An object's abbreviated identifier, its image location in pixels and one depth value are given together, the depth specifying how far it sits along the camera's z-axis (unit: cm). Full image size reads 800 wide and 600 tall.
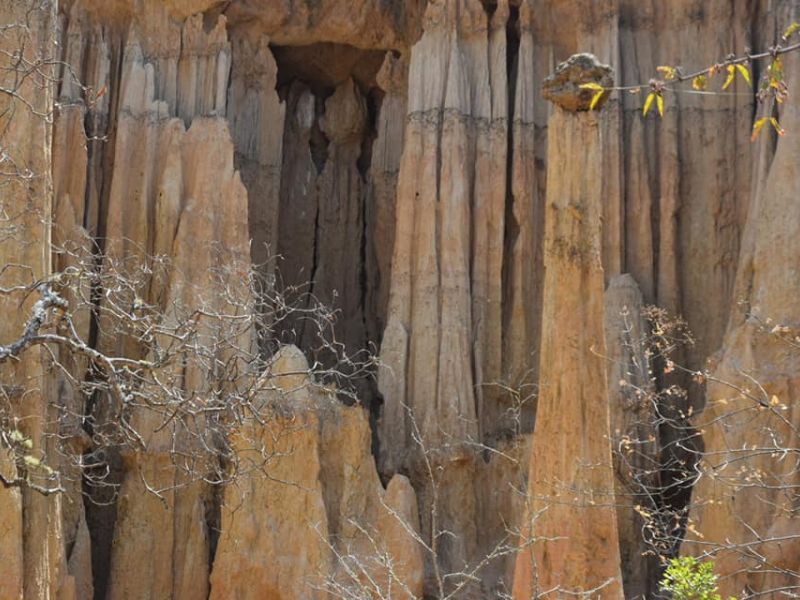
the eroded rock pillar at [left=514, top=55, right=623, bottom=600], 1464
